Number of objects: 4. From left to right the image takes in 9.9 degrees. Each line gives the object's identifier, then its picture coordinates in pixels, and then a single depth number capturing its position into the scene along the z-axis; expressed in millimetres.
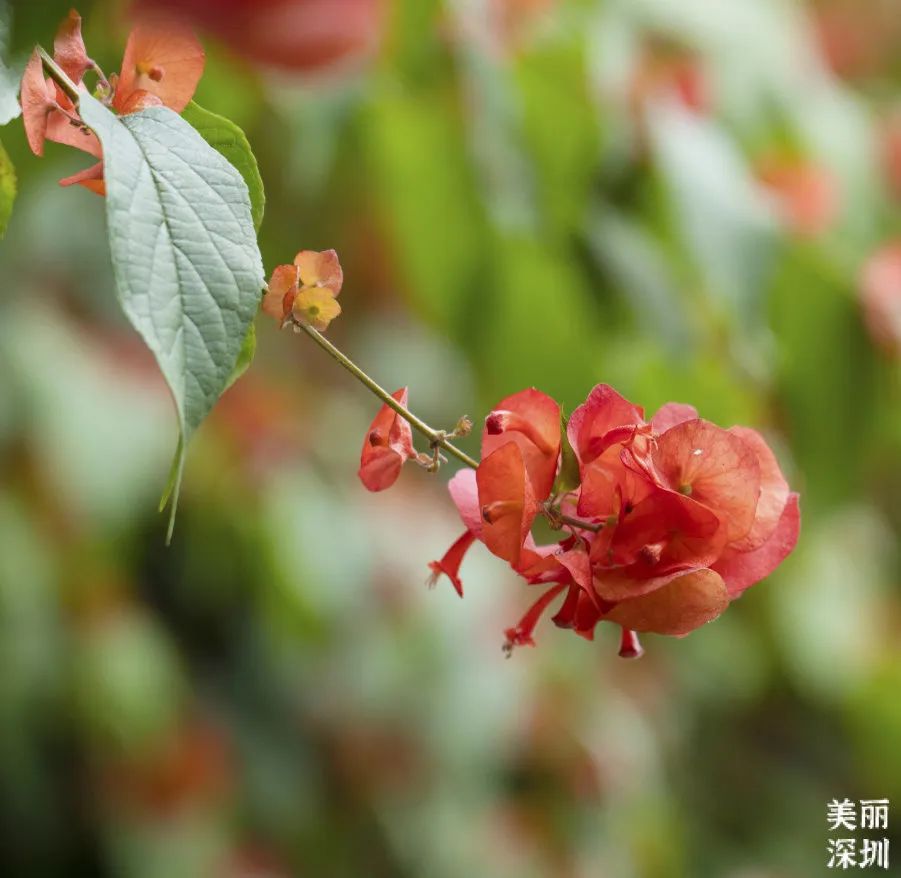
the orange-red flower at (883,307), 1669
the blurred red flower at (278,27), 1641
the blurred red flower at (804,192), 1970
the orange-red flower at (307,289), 912
